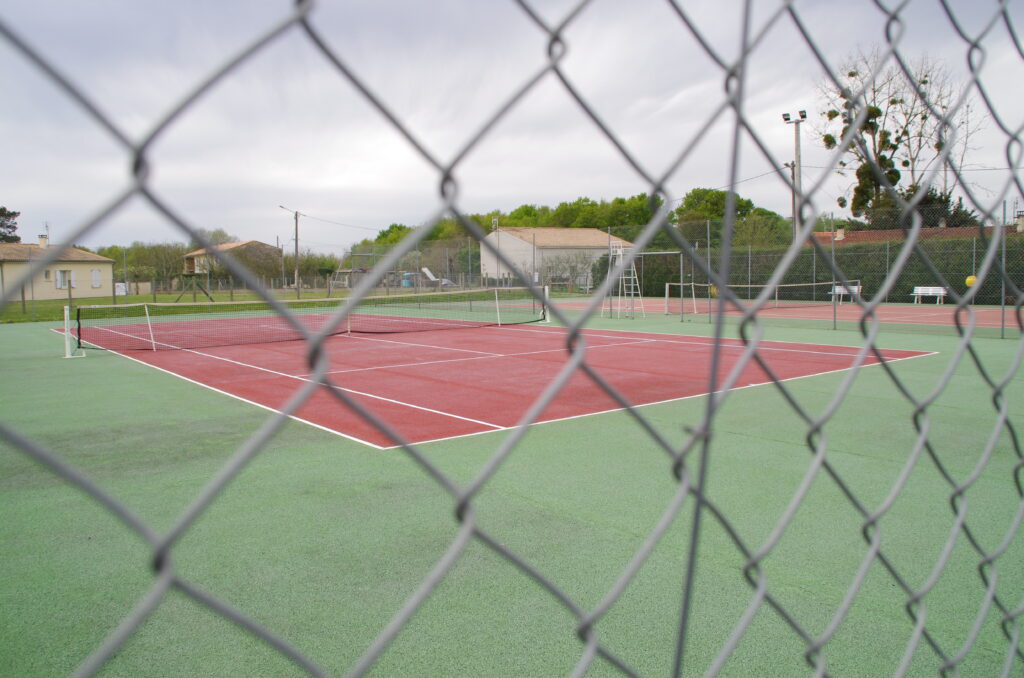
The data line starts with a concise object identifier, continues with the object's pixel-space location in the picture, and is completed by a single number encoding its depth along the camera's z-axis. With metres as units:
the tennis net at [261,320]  15.48
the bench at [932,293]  22.52
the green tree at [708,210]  37.47
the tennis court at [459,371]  6.80
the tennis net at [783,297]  23.55
